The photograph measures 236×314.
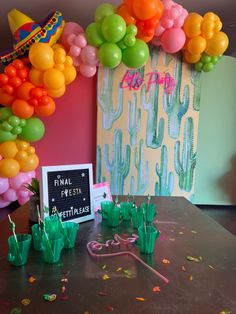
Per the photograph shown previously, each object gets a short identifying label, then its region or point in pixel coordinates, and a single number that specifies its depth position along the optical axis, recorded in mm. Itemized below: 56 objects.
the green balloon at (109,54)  2576
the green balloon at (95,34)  2605
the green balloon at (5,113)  2756
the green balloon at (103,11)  2576
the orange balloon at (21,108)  2674
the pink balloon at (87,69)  2853
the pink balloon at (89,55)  2697
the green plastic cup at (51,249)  731
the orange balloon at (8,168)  2750
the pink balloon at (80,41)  2684
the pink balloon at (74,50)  2707
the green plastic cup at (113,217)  1018
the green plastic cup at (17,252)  715
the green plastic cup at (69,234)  826
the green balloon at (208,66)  3082
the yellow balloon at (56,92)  2718
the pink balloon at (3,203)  3088
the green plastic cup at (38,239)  804
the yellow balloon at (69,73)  2688
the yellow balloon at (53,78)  2568
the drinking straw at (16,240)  714
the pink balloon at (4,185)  2885
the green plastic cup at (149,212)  1071
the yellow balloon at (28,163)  2875
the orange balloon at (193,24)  2717
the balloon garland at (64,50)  2549
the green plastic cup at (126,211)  1087
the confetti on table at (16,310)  528
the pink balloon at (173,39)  2734
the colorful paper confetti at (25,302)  556
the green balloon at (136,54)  2627
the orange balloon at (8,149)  2770
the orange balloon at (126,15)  2545
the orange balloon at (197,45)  2799
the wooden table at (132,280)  555
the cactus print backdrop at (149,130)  3229
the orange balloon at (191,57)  2982
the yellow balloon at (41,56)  2500
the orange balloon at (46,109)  2793
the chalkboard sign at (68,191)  984
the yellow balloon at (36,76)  2635
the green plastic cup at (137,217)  1000
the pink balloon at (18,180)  2928
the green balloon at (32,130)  2850
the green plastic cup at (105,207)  1069
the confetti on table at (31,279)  639
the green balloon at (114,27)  2439
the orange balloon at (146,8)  2420
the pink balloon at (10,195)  2990
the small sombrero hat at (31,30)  2641
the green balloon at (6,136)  2752
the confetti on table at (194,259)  754
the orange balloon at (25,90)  2646
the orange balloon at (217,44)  2805
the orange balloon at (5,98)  2669
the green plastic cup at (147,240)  788
